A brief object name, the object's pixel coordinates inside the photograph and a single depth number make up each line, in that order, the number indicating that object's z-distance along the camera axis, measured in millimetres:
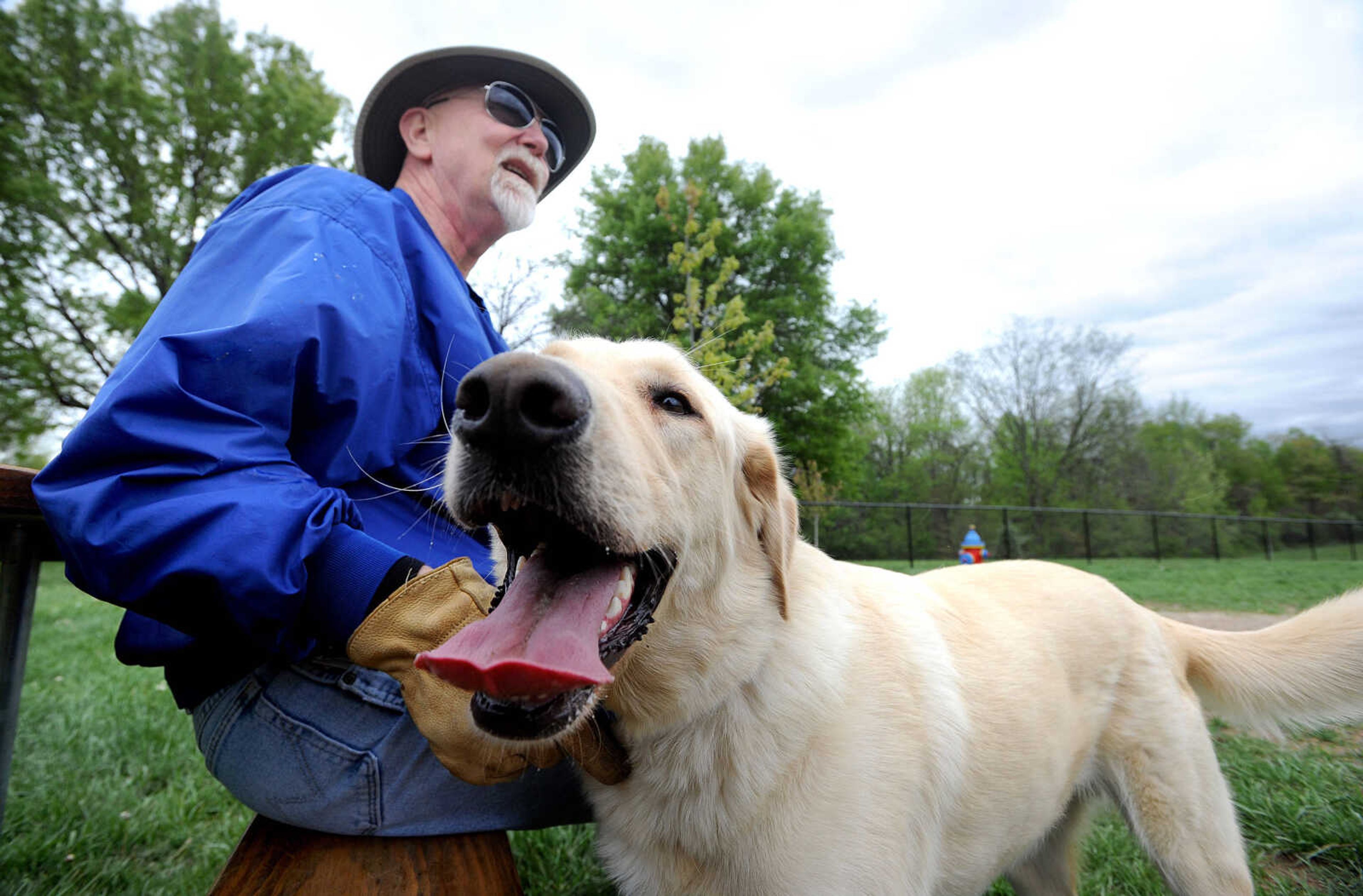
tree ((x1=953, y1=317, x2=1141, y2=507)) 26703
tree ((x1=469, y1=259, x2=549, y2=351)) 11867
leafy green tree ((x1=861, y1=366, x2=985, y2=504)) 27109
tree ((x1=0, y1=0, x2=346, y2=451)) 15898
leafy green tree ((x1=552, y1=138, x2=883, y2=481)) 19578
